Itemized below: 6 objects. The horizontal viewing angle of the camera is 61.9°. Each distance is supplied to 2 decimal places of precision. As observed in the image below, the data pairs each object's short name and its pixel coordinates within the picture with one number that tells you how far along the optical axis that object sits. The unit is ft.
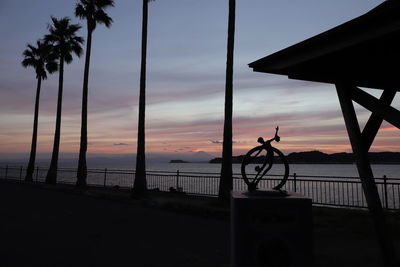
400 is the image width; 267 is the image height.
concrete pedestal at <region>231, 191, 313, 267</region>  11.79
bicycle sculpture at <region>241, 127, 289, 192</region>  14.56
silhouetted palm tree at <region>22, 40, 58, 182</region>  98.43
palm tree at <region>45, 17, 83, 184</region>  88.94
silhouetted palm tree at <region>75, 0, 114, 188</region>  74.69
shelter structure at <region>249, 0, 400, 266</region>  12.89
